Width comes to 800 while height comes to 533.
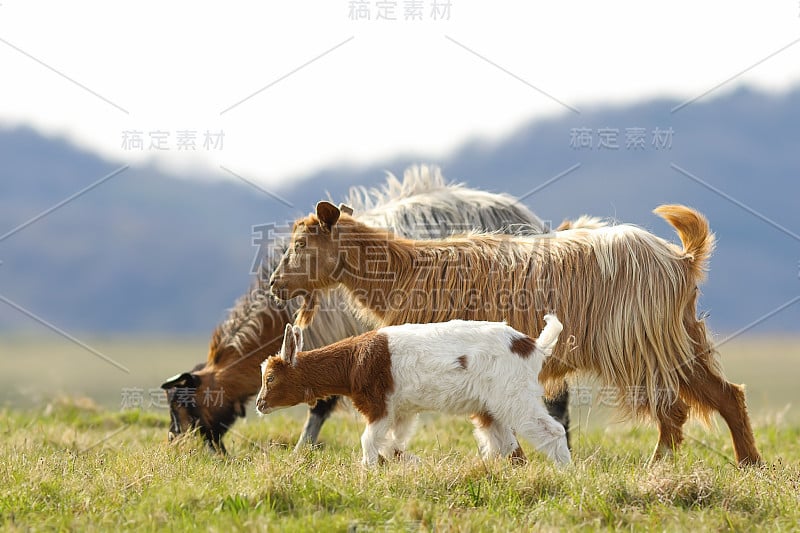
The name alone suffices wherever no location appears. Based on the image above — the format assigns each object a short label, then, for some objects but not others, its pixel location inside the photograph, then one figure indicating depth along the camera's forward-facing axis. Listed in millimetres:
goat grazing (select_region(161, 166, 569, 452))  18516
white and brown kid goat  12820
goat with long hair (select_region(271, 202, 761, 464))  15125
